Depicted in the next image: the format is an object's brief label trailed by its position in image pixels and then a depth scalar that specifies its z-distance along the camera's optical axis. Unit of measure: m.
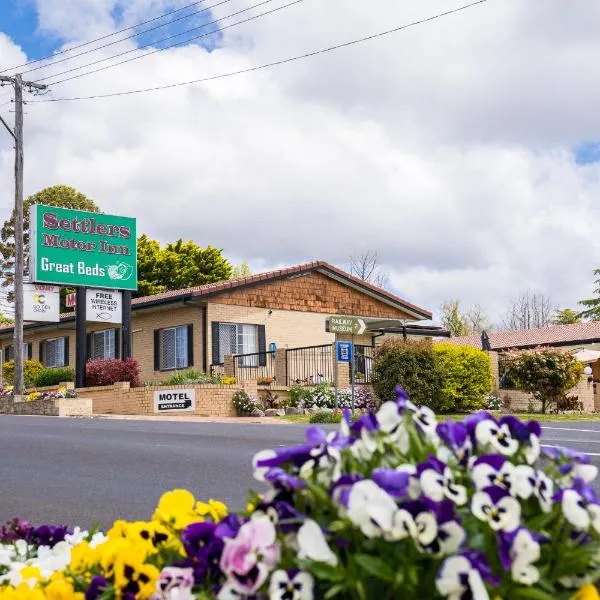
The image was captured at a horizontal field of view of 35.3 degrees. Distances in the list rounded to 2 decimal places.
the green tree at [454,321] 64.81
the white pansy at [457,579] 2.12
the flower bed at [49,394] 30.59
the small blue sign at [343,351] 23.66
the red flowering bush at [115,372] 31.70
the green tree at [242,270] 69.50
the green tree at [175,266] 55.25
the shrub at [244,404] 28.19
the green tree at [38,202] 58.50
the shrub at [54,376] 35.00
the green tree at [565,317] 75.38
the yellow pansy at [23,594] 3.01
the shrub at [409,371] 26.39
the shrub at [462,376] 27.30
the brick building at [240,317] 33.62
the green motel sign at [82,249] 32.50
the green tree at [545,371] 29.06
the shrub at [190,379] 29.31
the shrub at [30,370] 38.44
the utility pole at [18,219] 32.88
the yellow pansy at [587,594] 2.24
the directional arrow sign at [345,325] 23.25
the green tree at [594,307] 70.00
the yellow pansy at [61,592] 2.94
